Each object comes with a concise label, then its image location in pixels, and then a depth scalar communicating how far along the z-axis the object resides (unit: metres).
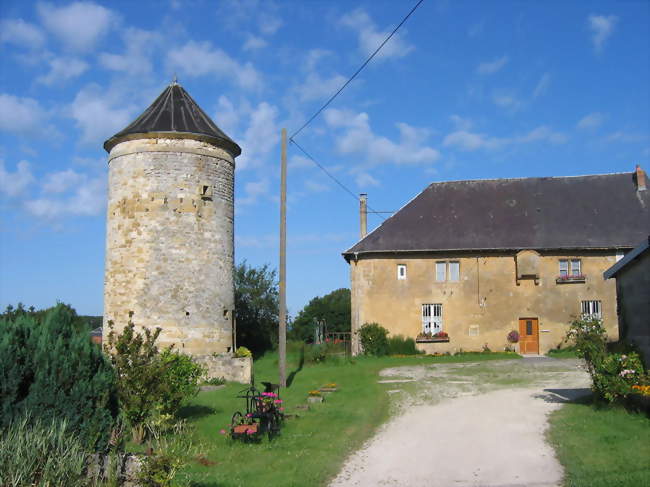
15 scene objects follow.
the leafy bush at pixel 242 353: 22.83
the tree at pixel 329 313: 55.13
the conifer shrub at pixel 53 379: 7.54
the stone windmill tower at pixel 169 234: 21.45
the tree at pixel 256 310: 32.75
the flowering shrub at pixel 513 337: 26.80
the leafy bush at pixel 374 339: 27.14
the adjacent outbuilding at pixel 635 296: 12.63
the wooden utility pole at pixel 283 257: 17.50
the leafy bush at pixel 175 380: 12.07
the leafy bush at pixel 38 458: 6.20
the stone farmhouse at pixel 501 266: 26.88
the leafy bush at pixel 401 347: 27.12
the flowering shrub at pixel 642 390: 11.31
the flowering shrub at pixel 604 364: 11.94
